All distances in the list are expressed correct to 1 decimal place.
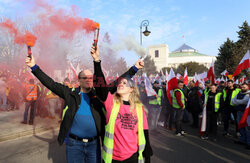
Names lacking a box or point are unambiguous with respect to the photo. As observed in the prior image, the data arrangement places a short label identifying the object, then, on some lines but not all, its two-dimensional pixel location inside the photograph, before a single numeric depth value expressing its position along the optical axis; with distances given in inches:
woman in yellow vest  85.7
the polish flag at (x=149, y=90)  280.7
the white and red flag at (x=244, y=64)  264.1
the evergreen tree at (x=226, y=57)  1364.4
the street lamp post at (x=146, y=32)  268.8
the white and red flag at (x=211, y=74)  309.2
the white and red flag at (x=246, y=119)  203.0
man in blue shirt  93.4
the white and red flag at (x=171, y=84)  300.1
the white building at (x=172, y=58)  4562.0
